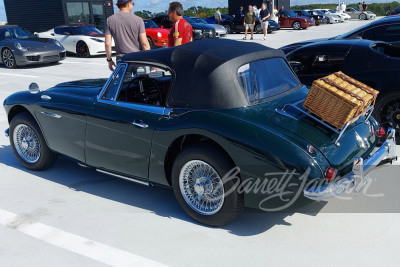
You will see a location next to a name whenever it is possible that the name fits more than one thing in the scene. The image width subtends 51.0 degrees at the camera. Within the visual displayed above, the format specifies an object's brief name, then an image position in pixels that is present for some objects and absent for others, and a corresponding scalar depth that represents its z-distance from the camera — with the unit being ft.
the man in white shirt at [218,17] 88.66
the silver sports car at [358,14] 123.65
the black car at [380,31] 26.13
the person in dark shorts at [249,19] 67.51
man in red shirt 21.56
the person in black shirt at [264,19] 67.15
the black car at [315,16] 100.64
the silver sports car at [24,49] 42.04
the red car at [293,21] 93.52
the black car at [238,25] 84.26
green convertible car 10.53
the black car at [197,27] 65.87
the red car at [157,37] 53.72
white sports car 48.70
